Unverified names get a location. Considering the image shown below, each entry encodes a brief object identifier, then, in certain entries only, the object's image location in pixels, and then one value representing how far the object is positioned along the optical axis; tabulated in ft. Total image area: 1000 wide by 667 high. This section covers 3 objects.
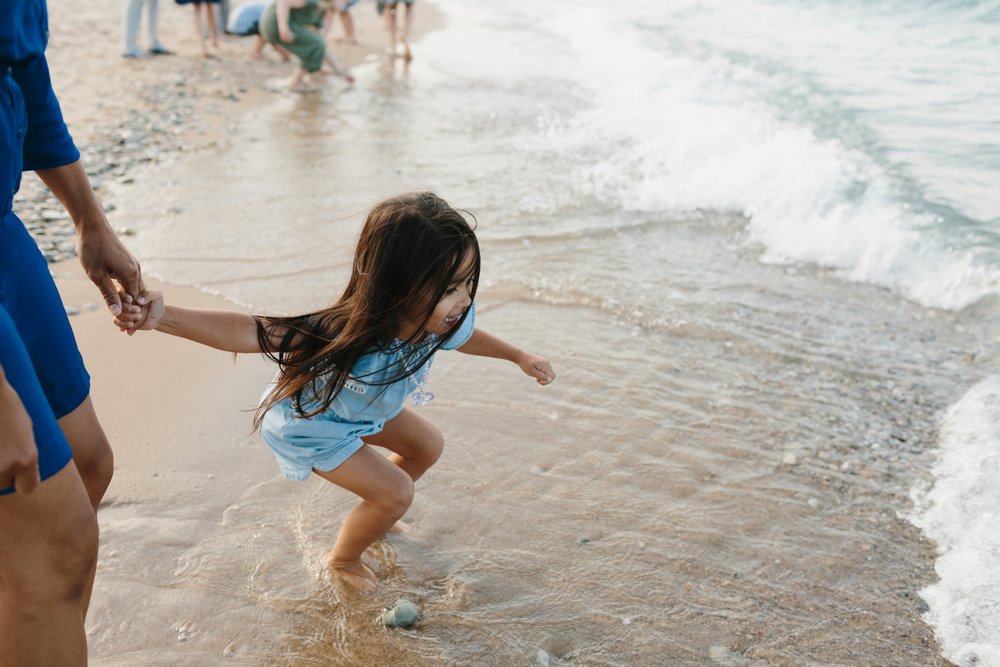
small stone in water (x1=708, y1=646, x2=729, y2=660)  8.63
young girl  7.90
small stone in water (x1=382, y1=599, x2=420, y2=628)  8.79
